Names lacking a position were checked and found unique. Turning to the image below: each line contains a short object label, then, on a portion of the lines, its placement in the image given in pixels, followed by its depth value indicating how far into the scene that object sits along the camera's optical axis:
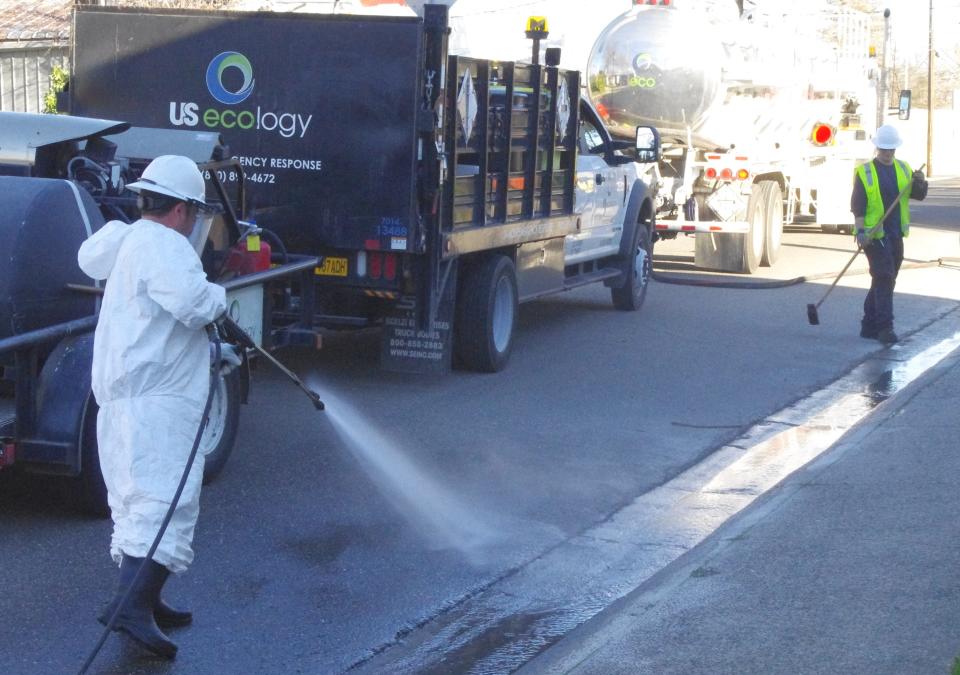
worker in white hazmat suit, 4.70
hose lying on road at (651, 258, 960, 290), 16.62
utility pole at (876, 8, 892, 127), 27.55
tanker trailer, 17.83
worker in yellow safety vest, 12.53
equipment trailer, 6.20
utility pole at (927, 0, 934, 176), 50.25
